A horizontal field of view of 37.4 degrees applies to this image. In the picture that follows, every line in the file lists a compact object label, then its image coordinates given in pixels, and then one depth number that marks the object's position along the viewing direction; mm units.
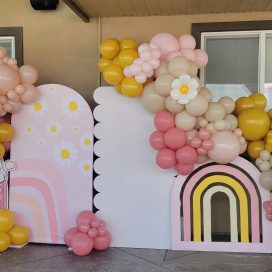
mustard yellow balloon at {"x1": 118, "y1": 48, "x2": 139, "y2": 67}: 3910
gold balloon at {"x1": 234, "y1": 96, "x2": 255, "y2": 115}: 4047
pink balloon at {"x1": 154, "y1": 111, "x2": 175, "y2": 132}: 3797
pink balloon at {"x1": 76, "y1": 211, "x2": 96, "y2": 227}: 4035
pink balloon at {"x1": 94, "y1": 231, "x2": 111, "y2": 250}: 4012
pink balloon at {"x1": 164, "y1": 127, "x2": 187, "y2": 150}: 3705
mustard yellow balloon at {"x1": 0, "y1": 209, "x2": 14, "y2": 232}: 4055
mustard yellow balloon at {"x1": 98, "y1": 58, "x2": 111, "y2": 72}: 4113
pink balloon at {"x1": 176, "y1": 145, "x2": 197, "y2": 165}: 3713
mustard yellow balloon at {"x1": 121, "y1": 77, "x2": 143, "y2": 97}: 3920
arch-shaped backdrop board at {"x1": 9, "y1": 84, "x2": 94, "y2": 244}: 4273
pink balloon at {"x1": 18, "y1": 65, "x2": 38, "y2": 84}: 4203
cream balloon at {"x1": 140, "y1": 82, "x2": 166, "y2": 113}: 3850
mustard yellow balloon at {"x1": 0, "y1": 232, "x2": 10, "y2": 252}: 3947
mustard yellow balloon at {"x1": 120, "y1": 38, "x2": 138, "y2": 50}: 4061
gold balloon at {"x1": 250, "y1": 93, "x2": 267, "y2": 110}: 4086
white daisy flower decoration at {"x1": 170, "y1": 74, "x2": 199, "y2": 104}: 3715
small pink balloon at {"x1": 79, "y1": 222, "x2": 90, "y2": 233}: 4012
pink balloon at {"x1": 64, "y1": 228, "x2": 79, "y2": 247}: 4043
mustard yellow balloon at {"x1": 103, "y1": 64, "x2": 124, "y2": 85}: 3955
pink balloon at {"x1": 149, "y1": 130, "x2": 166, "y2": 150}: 3846
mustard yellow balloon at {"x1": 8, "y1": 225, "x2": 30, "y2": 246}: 4125
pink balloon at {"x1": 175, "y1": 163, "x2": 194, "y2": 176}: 3836
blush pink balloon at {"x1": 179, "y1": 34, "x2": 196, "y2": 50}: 3938
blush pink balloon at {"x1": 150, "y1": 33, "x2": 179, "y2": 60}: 3914
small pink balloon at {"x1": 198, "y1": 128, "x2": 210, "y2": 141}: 3764
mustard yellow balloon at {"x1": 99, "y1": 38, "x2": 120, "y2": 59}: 4055
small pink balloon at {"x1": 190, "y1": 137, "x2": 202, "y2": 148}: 3768
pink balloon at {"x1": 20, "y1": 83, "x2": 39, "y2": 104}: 4180
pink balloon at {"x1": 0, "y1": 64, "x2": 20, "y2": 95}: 4012
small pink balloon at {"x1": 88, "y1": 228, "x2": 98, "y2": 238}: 3990
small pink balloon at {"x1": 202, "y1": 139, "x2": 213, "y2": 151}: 3754
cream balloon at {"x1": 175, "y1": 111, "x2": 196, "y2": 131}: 3752
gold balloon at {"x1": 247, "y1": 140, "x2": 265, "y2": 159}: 3941
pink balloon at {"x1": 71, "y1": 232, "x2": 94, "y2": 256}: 3889
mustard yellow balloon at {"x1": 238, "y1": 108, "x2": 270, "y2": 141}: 3836
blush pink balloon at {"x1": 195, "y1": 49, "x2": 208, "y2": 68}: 4008
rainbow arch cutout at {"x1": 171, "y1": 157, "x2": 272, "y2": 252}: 3990
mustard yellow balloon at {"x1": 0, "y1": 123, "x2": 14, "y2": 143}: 4203
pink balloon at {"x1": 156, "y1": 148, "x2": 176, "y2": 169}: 3781
